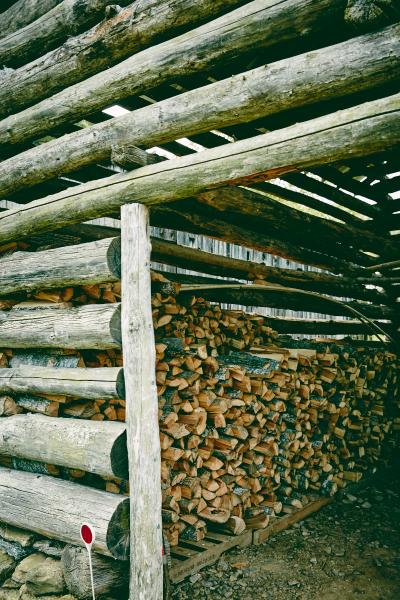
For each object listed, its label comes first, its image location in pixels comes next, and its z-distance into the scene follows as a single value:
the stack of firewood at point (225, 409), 4.17
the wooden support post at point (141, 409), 3.13
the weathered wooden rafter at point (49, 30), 3.98
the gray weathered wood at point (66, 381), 3.41
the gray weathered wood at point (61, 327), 3.46
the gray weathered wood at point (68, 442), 3.29
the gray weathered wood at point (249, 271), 5.26
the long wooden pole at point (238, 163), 2.57
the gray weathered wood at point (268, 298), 5.39
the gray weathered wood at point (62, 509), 3.22
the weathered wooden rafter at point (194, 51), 2.83
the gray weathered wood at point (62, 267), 3.53
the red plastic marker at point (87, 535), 2.95
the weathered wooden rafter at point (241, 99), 2.61
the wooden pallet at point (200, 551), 4.27
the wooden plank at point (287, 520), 5.03
